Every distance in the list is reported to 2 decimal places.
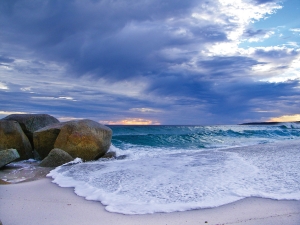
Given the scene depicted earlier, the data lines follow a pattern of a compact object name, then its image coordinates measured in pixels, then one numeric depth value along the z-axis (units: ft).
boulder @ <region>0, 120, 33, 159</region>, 34.06
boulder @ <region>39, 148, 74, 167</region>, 29.58
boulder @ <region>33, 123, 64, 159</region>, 34.73
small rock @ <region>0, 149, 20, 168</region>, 27.44
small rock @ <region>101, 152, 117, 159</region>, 36.18
